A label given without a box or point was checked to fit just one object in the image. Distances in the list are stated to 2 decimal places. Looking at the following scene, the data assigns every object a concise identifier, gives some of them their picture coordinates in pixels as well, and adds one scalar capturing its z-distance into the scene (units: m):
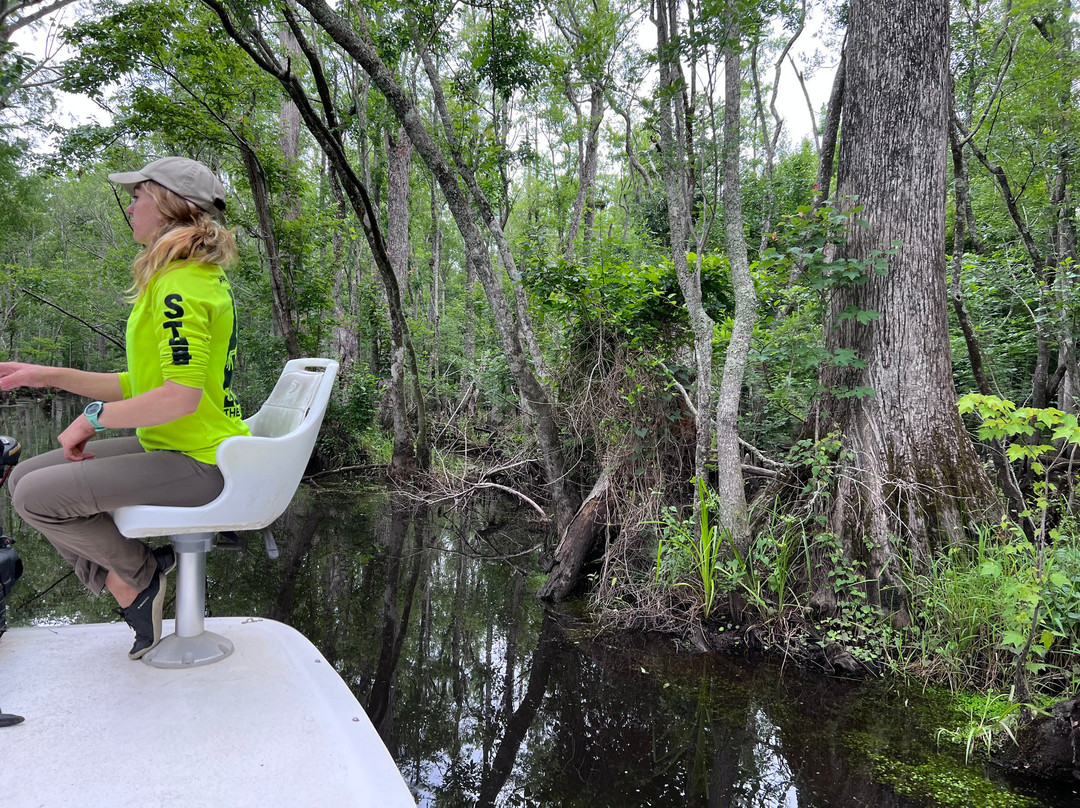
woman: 1.61
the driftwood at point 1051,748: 2.11
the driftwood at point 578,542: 4.26
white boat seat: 1.70
